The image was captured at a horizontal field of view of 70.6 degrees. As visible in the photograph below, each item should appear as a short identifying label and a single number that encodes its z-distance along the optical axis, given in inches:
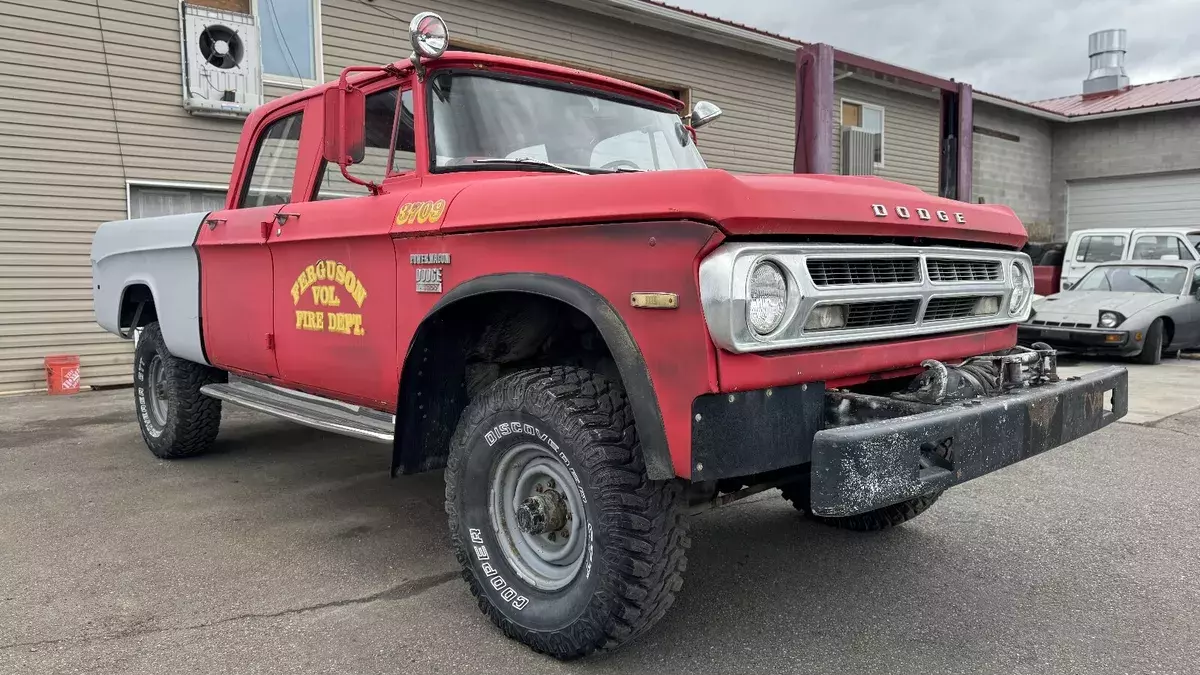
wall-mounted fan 346.0
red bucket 325.7
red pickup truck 92.2
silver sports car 401.7
